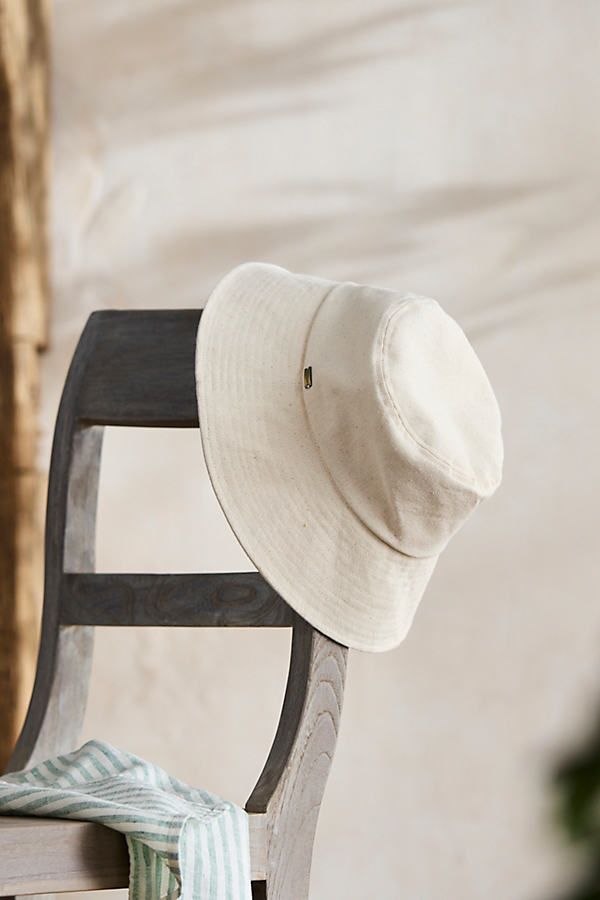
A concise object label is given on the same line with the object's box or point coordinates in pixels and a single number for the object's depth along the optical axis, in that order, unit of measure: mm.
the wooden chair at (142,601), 2468
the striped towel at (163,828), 2308
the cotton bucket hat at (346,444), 2476
